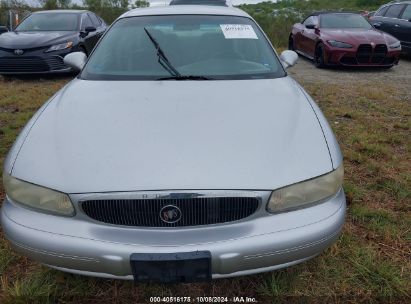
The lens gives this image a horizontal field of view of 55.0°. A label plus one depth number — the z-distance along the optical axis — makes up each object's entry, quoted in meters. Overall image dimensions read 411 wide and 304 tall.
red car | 7.66
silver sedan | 1.63
